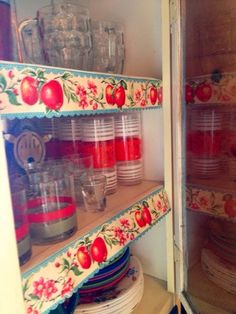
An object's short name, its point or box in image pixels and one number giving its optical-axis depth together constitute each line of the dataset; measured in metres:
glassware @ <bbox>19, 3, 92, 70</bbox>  0.61
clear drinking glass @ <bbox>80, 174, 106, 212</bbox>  0.64
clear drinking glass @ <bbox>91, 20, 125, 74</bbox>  0.73
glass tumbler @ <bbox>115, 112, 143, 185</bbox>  0.81
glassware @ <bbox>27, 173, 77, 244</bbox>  0.49
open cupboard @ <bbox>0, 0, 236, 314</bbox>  0.54
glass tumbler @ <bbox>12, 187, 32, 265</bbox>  0.42
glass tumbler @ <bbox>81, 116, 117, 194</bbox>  0.72
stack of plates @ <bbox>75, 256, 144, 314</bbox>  0.67
